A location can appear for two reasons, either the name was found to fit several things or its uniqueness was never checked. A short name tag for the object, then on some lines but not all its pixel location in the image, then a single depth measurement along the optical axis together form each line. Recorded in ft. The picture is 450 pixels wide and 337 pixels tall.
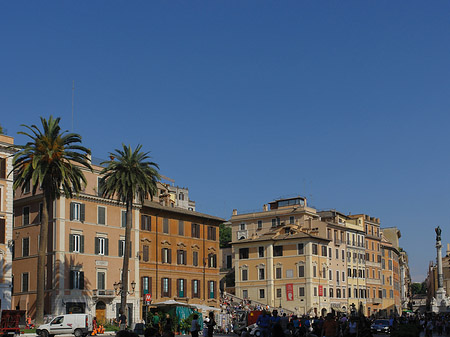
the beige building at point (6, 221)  186.09
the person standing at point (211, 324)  99.53
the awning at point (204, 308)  216.56
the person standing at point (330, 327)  76.33
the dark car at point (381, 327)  206.55
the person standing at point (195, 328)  98.02
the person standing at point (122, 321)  171.77
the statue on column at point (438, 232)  359.87
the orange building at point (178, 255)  230.89
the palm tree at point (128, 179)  200.11
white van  156.25
